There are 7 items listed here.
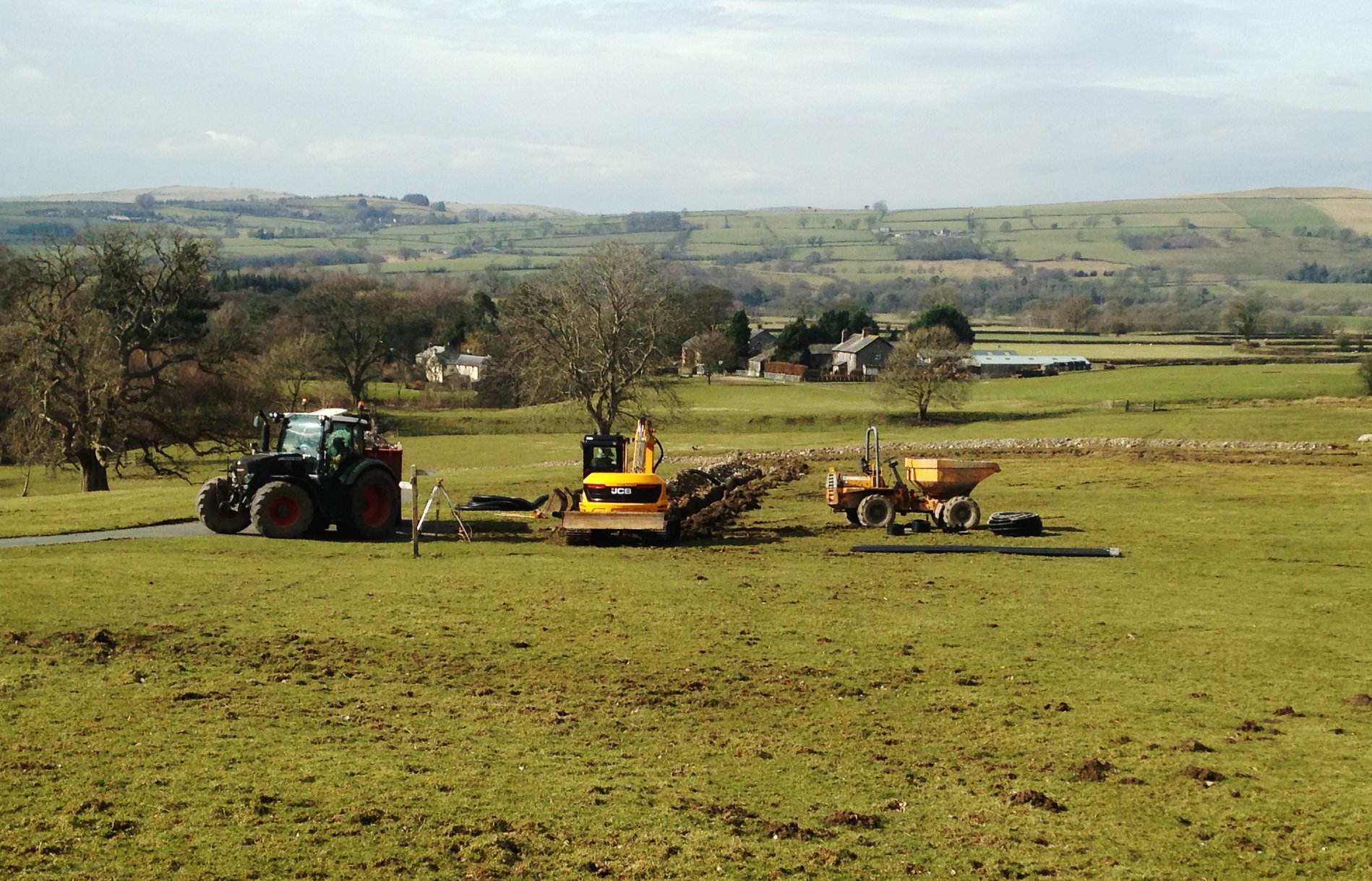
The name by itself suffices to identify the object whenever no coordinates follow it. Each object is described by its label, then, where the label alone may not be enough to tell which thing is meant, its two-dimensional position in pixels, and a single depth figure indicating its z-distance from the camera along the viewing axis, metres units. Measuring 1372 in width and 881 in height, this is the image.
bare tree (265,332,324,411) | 80.81
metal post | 25.03
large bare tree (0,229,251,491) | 48.62
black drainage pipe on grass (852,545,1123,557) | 26.97
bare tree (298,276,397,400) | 101.69
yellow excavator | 28.22
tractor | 27.53
